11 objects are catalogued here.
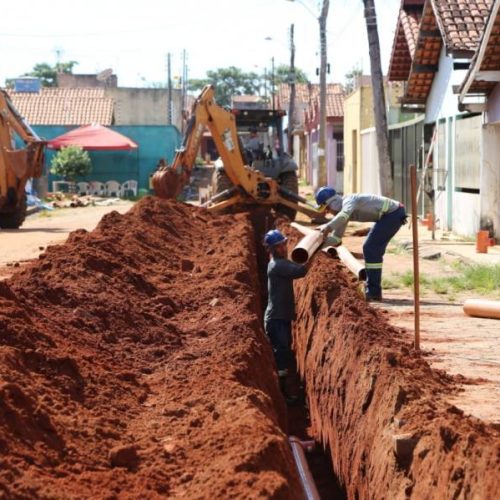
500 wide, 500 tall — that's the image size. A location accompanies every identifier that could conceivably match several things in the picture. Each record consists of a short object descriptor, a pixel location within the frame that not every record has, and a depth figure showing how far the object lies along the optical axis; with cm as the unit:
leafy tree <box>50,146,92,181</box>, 4434
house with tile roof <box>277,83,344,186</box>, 4912
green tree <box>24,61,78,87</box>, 11801
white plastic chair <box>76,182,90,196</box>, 4626
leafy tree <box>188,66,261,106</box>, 12419
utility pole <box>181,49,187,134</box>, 6114
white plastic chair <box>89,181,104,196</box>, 4625
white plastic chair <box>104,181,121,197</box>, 4616
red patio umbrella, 4547
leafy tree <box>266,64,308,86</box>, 11965
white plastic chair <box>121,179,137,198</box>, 4641
